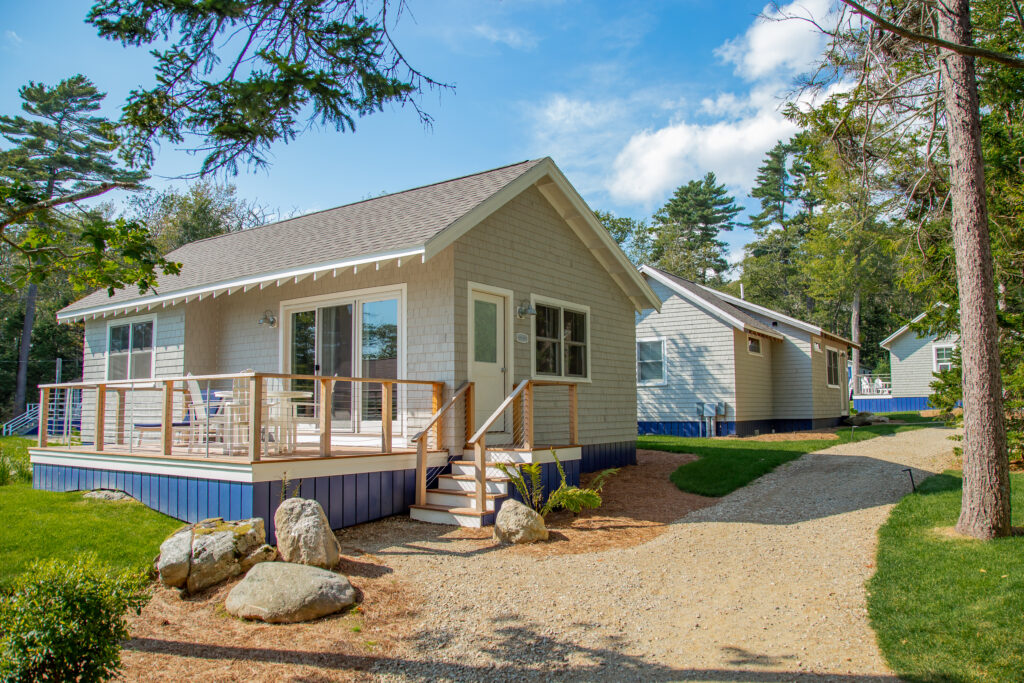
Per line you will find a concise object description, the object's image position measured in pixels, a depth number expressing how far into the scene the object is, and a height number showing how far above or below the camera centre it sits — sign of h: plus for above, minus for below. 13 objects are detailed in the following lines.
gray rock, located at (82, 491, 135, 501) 8.59 -1.15
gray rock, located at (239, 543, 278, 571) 6.12 -1.39
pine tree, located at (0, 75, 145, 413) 25.45 +10.62
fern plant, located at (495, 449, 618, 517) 8.53 -1.19
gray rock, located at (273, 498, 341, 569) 6.12 -1.20
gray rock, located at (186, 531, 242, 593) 5.87 -1.36
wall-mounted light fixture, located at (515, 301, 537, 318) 10.65 +1.36
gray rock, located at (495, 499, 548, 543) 7.42 -1.35
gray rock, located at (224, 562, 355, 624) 5.25 -1.49
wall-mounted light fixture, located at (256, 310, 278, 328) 11.29 +1.33
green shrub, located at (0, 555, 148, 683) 3.58 -1.20
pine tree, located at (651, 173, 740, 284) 53.34 +14.14
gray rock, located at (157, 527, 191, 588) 5.86 -1.36
